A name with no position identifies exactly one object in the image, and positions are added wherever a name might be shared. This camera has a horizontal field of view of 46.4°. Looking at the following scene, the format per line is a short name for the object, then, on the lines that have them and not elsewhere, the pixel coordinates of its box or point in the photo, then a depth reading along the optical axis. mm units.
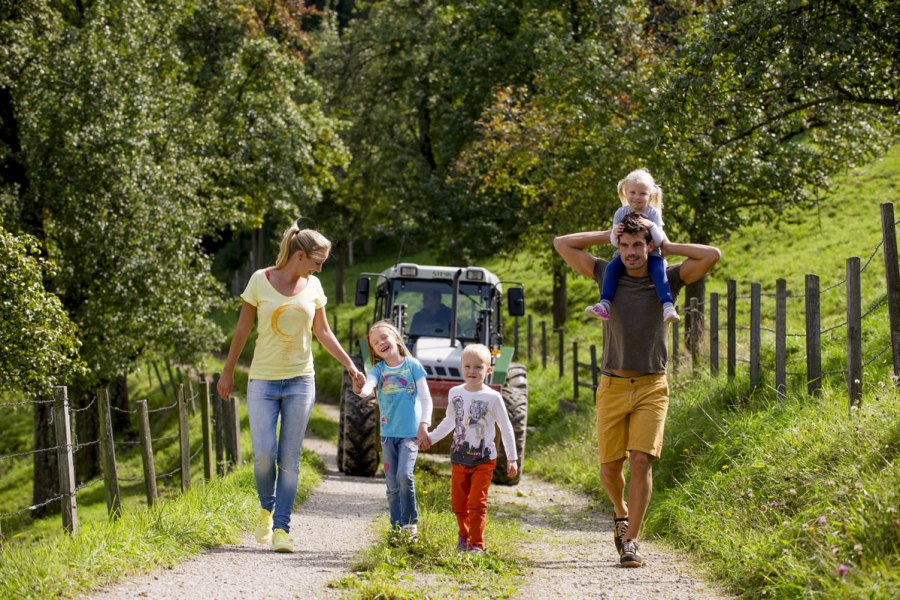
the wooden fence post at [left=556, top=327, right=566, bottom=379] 20684
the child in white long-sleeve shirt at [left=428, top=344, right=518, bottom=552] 6746
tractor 12625
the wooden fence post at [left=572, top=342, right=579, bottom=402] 19109
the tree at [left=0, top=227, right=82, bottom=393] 11570
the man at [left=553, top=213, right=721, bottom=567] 6363
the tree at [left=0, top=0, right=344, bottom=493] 16031
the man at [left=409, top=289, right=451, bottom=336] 13570
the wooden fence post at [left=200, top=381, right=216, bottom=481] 12102
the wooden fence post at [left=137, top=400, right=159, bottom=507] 10352
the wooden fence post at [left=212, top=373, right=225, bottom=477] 12805
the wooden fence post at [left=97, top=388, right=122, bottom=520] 9688
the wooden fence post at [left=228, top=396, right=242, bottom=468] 12934
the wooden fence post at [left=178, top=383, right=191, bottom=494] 10958
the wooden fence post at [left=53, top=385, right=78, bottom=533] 8211
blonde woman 6836
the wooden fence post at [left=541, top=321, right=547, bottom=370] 22234
